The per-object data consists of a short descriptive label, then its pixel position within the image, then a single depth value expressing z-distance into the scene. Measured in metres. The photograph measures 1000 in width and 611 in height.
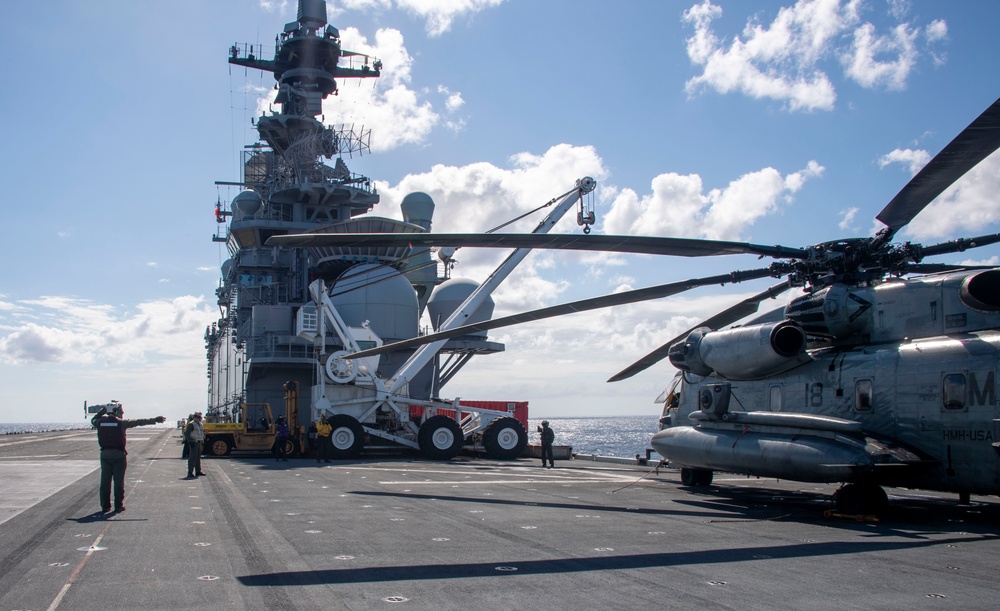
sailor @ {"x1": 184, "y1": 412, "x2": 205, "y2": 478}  19.67
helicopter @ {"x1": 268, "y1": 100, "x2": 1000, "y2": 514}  11.36
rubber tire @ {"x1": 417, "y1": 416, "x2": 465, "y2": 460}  30.84
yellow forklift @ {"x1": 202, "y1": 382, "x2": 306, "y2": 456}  30.38
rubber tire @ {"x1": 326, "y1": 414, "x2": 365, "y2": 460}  29.94
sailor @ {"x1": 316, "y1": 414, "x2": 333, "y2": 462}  28.23
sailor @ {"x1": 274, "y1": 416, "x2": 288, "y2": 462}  27.27
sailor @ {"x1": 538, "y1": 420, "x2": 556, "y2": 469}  26.10
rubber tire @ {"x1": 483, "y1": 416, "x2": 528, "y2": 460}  31.97
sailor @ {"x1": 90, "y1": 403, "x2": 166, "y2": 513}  12.36
